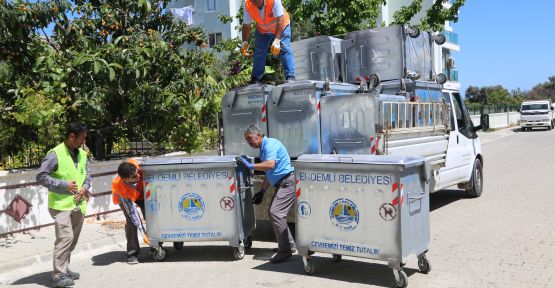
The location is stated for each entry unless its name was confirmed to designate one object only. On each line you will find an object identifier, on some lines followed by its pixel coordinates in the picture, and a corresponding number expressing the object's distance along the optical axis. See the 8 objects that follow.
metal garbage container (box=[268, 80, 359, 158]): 7.56
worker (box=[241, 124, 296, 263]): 6.72
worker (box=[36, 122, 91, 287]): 6.01
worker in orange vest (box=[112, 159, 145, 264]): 7.05
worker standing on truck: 8.43
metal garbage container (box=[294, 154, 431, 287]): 5.59
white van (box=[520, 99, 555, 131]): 37.41
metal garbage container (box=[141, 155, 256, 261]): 6.96
